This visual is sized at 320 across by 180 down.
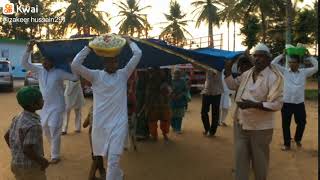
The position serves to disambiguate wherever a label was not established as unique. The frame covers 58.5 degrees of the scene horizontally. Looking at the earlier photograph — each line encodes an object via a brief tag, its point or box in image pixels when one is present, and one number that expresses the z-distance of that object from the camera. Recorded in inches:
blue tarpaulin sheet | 149.4
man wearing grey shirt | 226.4
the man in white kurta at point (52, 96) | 163.8
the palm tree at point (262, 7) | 862.0
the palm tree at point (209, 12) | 1232.1
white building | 803.4
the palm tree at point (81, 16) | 1095.5
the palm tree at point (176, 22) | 1418.4
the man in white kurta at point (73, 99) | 238.4
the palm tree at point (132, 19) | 1354.5
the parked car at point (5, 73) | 508.4
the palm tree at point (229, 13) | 977.0
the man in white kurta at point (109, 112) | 121.0
